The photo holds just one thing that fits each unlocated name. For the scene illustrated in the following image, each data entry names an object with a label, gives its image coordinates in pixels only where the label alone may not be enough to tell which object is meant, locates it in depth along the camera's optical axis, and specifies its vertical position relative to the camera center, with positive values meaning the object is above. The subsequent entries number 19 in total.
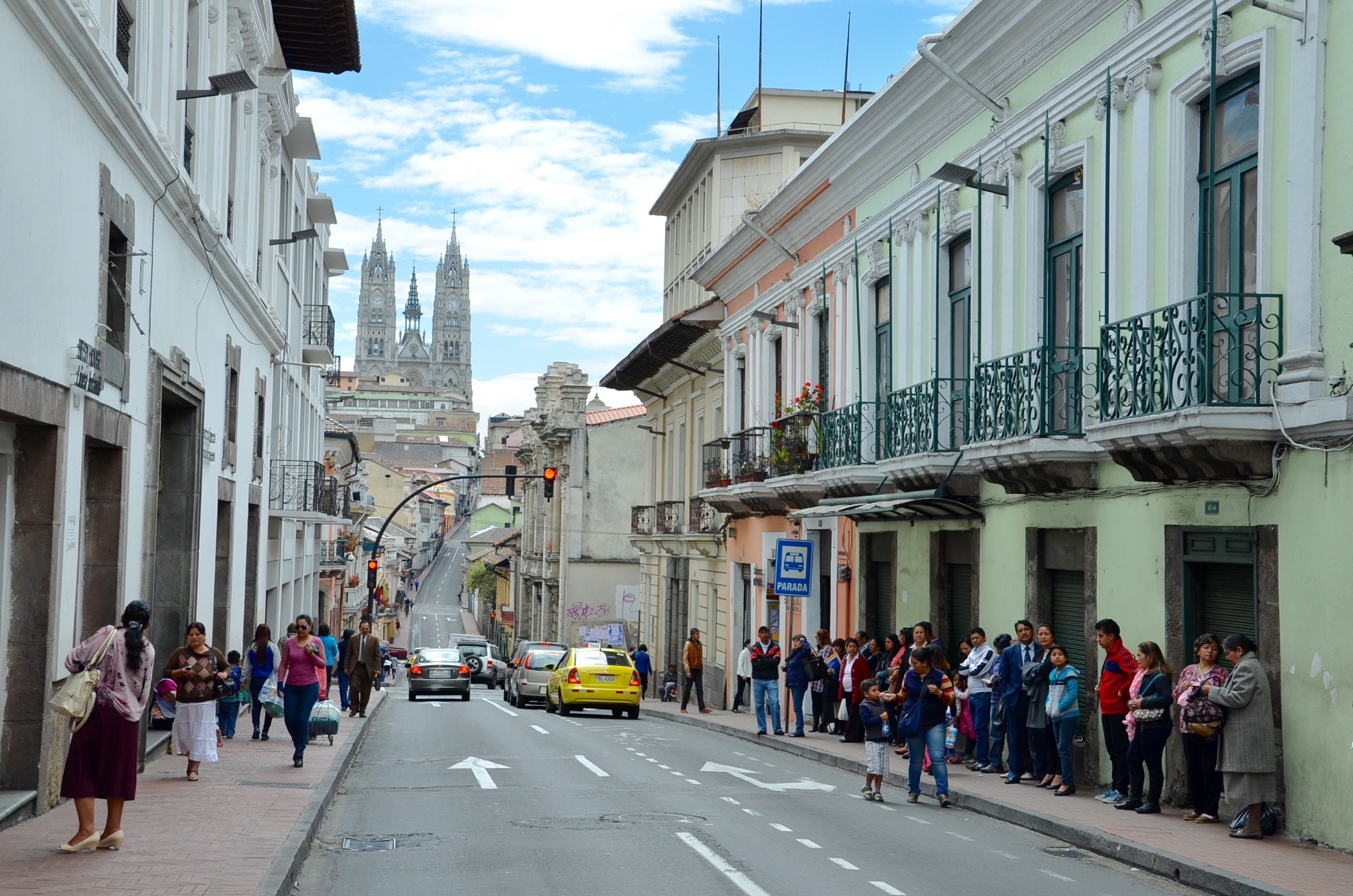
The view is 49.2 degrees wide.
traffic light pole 40.12 -0.88
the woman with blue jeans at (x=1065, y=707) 14.55 -1.44
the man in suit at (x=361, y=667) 25.11 -2.01
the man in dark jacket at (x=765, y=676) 22.64 -1.85
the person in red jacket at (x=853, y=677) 20.00 -1.63
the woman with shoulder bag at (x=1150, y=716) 12.98 -1.36
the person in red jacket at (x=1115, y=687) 13.80 -1.18
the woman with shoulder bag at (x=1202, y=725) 12.05 -1.33
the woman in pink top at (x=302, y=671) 16.44 -1.39
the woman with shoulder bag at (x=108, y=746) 9.84 -1.34
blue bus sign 22.42 -0.18
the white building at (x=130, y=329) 11.12 +2.16
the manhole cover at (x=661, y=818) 12.68 -2.29
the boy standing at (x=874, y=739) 14.17 -1.76
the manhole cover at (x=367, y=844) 11.21 -2.27
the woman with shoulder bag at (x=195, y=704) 14.39 -1.54
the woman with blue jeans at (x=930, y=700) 13.95 -1.35
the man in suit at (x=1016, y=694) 15.55 -1.43
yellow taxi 28.81 -2.56
